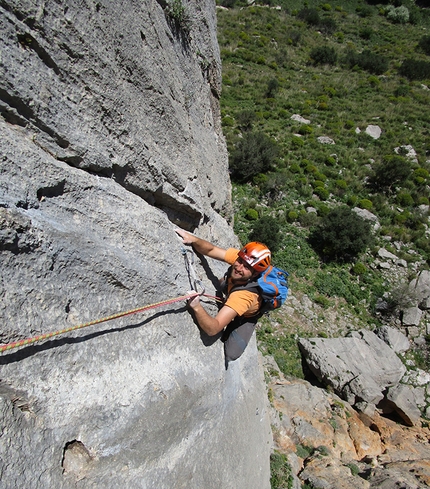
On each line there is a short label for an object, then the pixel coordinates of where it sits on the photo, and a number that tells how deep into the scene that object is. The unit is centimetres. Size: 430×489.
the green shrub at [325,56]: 3700
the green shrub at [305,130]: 2542
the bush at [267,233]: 1609
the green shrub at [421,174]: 2312
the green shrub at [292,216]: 1852
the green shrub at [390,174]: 2155
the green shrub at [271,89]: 2909
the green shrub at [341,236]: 1681
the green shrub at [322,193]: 2042
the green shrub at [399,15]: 5106
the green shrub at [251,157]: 2017
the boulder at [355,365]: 1139
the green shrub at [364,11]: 5184
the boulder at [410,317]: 1534
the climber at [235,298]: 428
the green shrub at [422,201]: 2142
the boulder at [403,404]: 1105
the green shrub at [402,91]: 3309
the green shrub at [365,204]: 2039
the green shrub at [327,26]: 4525
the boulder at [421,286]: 1608
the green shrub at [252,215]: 1778
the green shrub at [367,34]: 4544
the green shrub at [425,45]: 4253
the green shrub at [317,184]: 2095
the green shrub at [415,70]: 3691
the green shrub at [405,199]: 2122
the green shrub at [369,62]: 3710
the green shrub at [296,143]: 2384
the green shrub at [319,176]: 2147
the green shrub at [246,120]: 2464
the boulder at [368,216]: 1938
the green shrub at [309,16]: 4568
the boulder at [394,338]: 1414
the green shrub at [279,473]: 706
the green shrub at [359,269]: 1686
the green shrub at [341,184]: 2130
